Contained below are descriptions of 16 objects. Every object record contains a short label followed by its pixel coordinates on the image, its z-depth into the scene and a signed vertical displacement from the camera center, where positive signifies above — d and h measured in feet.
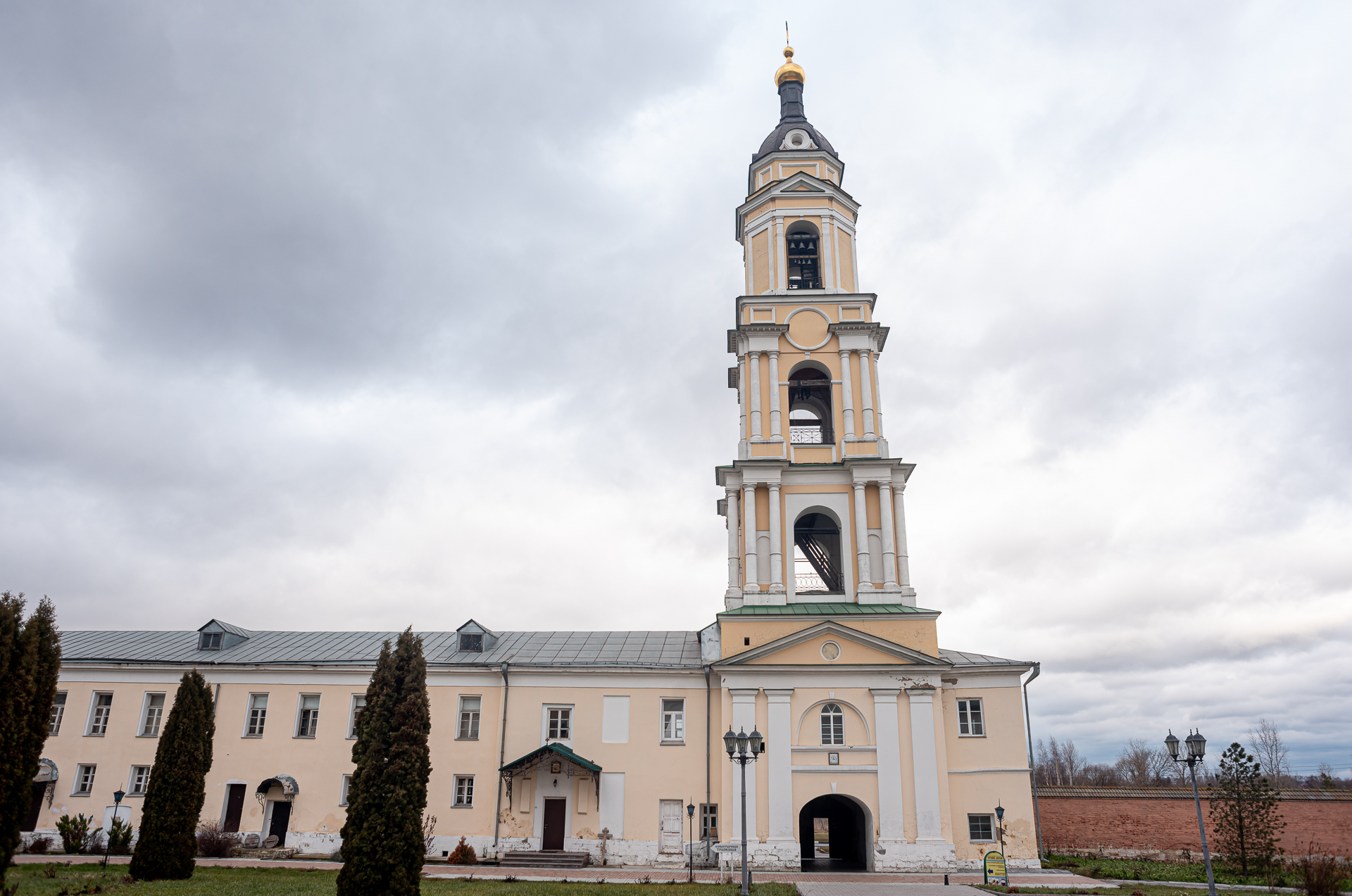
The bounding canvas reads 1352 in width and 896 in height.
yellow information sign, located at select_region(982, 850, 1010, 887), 71.36 -10.52
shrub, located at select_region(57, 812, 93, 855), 83.87 -9.85
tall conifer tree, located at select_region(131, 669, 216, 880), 62.18 -4.21
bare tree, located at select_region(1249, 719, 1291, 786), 178.80 -3.00
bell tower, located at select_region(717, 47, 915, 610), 91.50 +37.23
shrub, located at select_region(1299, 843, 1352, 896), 63.72 -9.65
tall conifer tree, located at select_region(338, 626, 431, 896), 49.49 -2.82
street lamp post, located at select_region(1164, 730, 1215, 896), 55.98 -0.27
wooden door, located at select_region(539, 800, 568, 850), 84.89 -8.42
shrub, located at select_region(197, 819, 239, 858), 81.92 -10.47
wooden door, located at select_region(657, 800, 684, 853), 82.84 -8.50
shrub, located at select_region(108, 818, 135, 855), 82.48 -10.33
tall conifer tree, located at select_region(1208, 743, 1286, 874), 81.41 -6.32
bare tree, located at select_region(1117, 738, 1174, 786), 217.97 -5.78
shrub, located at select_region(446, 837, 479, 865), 81.39 -11.20
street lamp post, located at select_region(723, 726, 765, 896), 58.59 -0.28
